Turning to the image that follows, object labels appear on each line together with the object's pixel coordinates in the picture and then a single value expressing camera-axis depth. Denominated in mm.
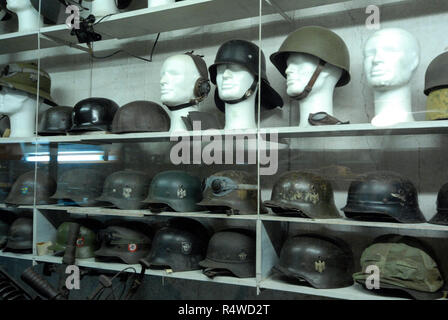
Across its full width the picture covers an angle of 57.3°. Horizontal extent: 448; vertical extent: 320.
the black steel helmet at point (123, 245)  2850
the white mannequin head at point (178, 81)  2854
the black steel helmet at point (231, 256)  2498
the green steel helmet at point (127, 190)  2920
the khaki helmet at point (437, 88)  2117
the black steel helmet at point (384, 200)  2182
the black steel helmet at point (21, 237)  3229
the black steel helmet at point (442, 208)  2129
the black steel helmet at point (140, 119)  2936
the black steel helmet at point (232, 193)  2561
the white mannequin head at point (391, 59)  2217
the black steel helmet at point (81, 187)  3105
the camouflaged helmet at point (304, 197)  2367
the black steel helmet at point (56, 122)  3302
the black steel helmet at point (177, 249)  2682
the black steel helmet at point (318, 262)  2283
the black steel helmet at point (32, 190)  3277
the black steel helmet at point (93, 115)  3148
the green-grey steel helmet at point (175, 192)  2748
